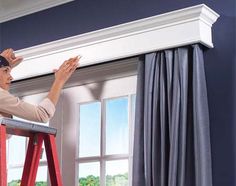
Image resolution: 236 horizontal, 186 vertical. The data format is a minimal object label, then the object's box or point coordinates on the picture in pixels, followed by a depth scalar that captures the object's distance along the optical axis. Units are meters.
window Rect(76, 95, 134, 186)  3.26
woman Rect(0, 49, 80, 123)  2.54
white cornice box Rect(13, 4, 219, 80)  2.88
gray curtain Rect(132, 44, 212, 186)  2.73
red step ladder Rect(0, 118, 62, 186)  2.61
